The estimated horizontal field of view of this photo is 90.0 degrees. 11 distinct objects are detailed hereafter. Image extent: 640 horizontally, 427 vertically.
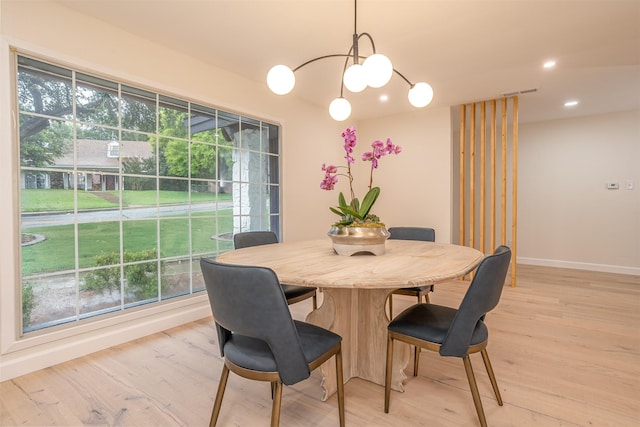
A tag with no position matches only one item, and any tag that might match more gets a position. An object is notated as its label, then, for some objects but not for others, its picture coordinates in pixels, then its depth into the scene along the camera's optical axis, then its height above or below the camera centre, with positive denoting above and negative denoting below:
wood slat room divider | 3.94 +0.63
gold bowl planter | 1.79 -0.18
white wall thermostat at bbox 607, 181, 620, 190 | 4.62 +0.30
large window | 2.10 +0.13
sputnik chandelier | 1.60 +0.71
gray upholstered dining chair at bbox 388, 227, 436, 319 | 2.67 -0.25
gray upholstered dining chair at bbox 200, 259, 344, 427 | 1.09 -0.43
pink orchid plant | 1.80 +0.08
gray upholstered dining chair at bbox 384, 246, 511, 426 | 1.33 -0.56
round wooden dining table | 1.50 -0.48
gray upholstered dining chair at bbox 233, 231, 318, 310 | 2.22 -0.28
